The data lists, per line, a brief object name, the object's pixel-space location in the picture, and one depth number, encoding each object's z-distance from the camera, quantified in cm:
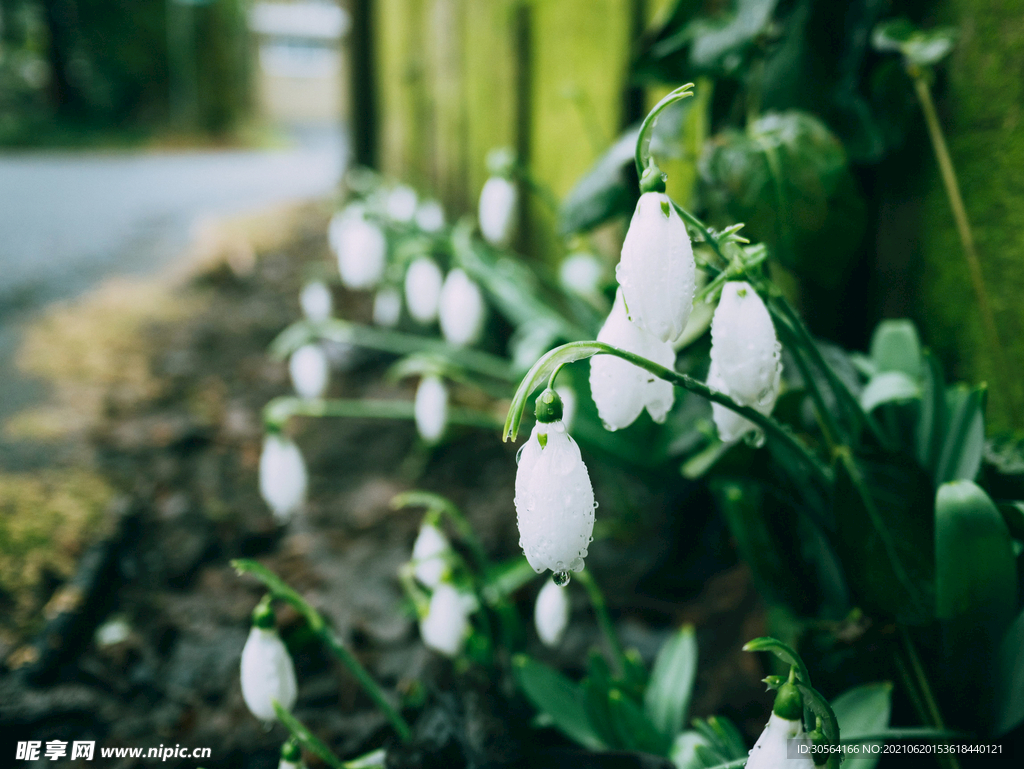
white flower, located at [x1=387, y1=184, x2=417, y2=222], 52
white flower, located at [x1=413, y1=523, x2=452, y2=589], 25
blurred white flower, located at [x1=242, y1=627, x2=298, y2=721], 21
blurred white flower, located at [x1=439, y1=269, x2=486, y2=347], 31
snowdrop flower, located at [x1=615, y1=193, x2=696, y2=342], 17
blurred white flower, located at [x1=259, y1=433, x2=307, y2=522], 28
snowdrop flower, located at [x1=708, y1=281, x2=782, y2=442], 17
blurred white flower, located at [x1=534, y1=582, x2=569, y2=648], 23
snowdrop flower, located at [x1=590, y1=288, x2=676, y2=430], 18
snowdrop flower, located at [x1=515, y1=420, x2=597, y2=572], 16
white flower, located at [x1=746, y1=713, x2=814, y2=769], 16
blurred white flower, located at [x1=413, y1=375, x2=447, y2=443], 30
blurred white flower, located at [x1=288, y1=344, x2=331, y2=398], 37
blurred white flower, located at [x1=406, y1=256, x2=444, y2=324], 34
